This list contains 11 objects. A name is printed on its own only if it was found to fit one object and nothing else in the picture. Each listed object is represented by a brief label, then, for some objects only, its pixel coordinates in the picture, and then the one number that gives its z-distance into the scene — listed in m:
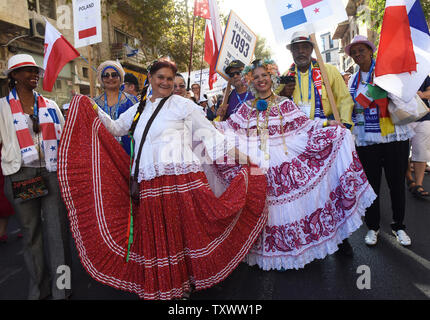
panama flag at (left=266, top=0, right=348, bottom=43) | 3.31
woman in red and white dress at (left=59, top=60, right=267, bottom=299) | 2.48
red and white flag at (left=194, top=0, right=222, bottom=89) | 5.04
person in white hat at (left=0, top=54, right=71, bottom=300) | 2.68
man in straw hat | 3.54
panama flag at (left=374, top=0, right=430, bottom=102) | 3.08
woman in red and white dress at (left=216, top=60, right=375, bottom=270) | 2.98
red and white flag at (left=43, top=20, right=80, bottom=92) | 3.81
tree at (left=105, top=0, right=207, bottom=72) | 14.05
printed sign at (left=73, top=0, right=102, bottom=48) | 4.15
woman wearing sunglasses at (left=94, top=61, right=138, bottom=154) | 3.72
